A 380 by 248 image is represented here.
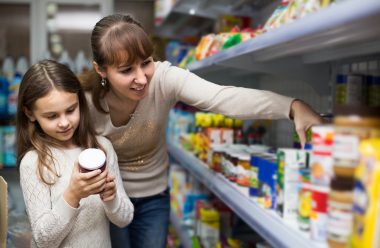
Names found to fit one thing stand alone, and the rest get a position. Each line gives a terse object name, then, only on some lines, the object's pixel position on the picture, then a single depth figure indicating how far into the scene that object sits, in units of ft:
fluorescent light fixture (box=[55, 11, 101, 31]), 18.03
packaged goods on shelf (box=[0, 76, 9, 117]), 15.29
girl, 4.22
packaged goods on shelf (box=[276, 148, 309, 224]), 3.42
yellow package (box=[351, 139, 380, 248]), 2.06
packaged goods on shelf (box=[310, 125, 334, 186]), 2.72
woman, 4.25
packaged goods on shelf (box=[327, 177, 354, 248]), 2.46
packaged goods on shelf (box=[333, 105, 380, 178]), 2.40
